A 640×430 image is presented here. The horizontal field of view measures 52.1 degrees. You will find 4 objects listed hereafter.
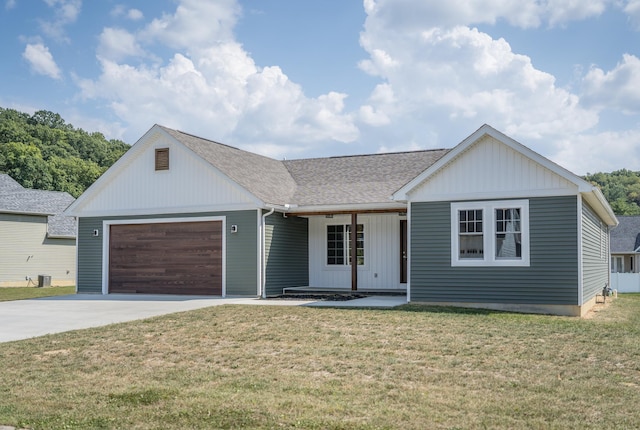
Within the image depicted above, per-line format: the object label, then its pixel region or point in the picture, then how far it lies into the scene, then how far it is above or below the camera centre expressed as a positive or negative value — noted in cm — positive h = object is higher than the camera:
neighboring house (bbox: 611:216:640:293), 4384 +38
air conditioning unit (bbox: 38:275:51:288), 3153 -141
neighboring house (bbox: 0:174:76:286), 3141 +72
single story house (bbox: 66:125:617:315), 1505 +75
